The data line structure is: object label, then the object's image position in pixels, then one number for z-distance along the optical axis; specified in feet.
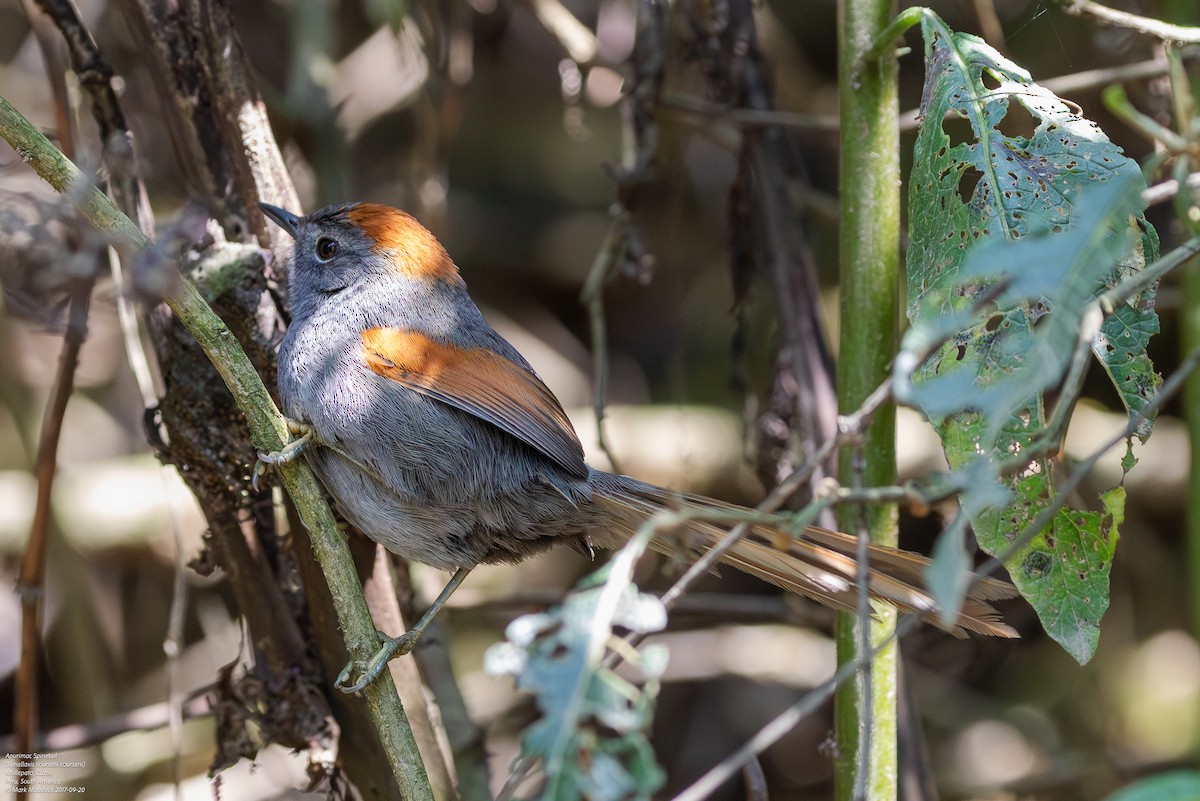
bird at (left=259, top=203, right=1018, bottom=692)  17.03
